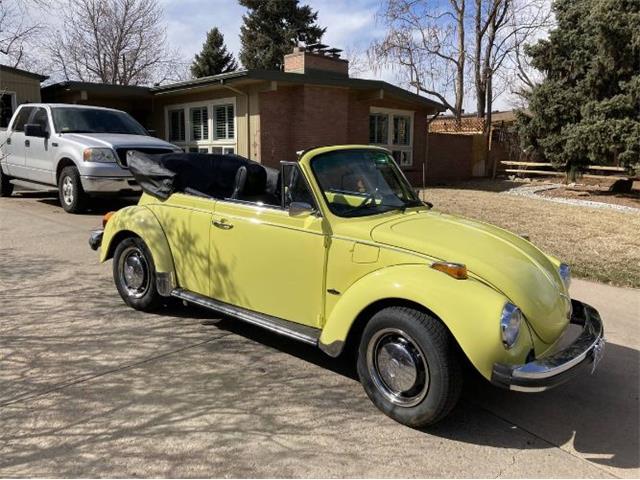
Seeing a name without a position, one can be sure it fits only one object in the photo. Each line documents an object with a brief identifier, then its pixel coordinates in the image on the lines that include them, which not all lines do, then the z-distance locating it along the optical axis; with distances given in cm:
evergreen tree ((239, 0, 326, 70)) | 3956
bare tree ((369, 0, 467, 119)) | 3402
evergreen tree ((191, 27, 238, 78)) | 4103
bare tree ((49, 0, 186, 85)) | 3688
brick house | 1599
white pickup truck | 987
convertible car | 324
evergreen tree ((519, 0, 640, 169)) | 1658
